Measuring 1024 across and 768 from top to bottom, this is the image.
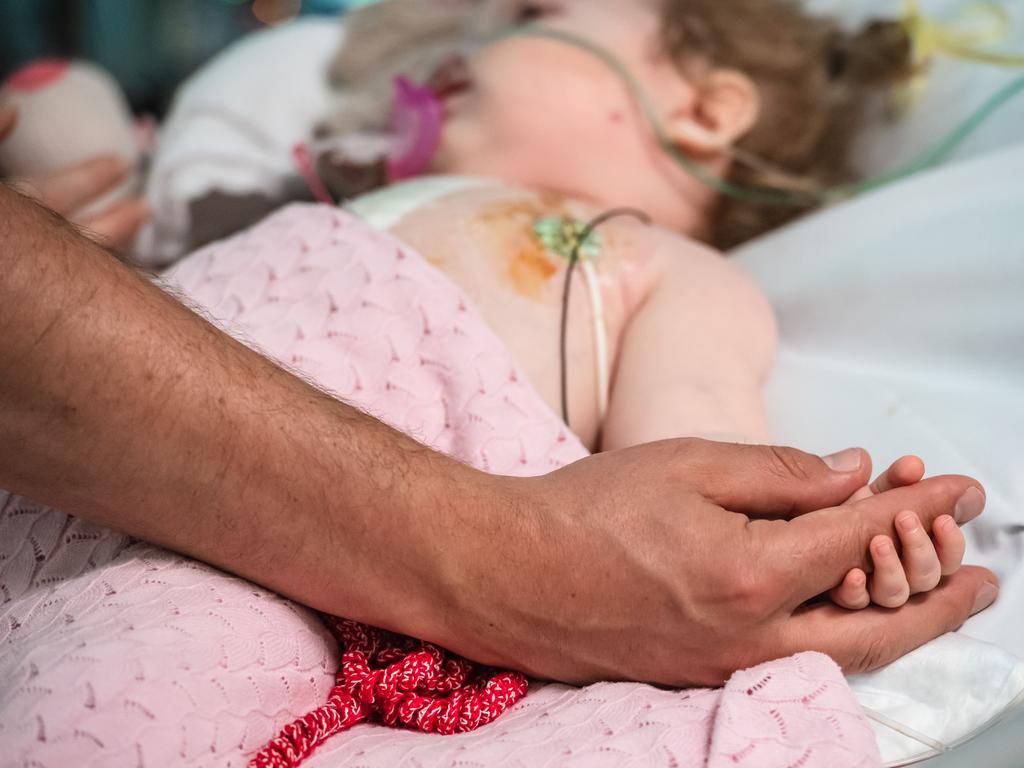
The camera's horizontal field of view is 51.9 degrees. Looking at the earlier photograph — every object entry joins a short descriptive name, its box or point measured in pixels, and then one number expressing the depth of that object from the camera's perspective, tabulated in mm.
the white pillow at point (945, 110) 1450
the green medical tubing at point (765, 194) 1454
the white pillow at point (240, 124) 1738
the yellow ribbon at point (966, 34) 1479
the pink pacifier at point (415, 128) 1495
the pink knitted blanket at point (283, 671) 674
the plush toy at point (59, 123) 1737
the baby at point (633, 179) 1138
